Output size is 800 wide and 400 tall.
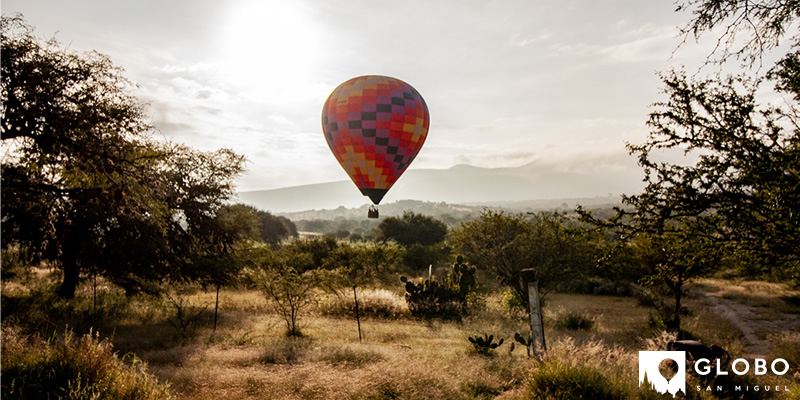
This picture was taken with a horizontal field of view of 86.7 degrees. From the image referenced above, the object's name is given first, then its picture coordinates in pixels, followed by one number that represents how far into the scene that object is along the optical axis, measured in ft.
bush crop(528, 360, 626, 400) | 25.62
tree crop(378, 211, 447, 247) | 182.70
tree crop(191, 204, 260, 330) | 60.90
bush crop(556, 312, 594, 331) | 59.67
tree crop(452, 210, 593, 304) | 75.56
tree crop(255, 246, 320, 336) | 51.67
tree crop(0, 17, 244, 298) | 29.91
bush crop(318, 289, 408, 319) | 68.28
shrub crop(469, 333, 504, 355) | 40.04
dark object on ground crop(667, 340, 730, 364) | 30.07
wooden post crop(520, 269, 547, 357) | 30.73
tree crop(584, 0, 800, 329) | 19.77
